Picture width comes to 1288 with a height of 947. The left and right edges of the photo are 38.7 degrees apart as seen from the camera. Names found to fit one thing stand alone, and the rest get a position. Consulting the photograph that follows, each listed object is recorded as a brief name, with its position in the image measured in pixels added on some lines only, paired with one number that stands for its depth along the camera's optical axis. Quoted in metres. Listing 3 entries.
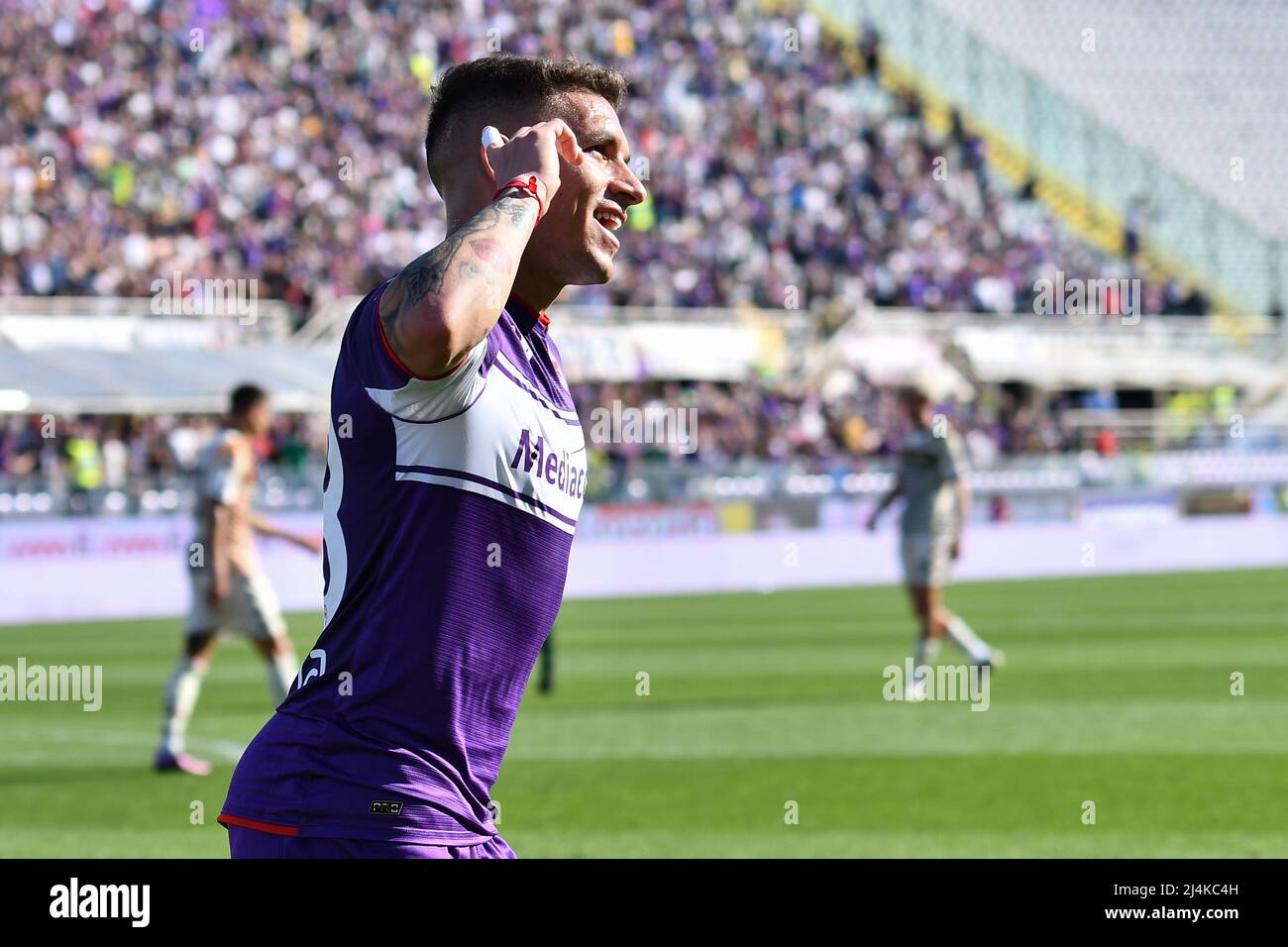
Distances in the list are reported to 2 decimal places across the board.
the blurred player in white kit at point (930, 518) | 14.55
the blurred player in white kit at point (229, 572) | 11.34
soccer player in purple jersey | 3.07
